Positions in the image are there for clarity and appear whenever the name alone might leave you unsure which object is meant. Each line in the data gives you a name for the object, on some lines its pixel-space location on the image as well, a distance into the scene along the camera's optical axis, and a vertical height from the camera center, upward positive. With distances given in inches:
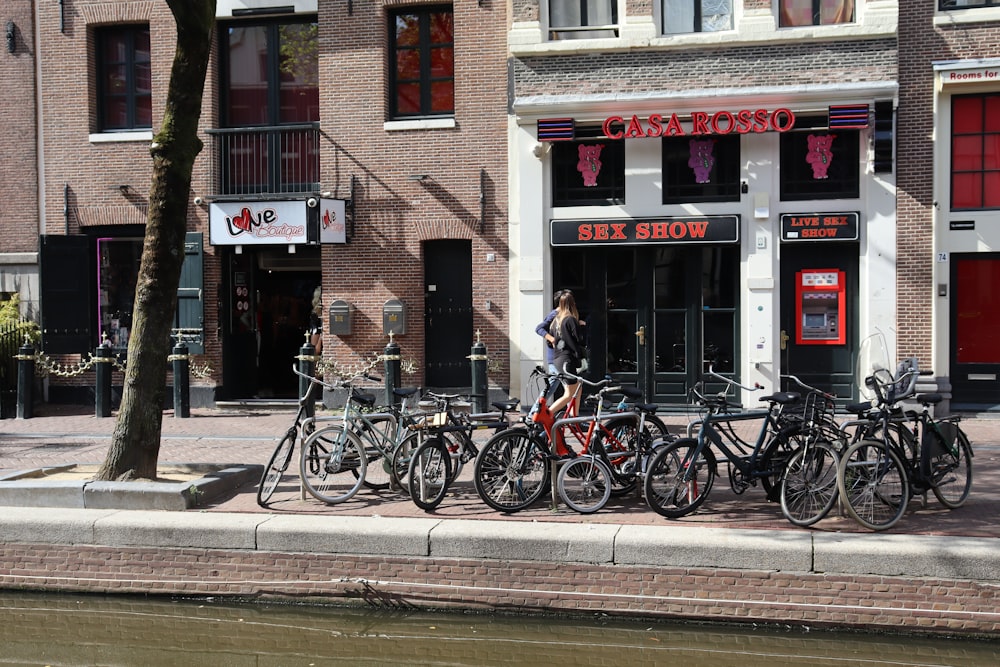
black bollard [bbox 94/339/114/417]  625.9 -42.9
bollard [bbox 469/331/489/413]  572.4 -41.9
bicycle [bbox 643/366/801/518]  317.7 -50.0
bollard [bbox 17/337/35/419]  616.4 -39.2
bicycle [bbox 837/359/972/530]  305.0 -50.1
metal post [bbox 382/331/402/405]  592.1 -32.6
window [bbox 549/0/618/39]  616.7 +189.3
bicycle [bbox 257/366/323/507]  351.6 -54.4
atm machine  598.9 +1.0
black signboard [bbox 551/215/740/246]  598.9 +50.2
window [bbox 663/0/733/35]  602.2 +184.8
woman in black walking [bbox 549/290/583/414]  435.8 -10.1
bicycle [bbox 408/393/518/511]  335.6 -49.4
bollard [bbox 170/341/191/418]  615.5 -43.4
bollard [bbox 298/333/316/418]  597.3 -28.9
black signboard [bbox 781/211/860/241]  586.6 +50.2
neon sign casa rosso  580.1 +113.4
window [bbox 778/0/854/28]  587.2 +182.2
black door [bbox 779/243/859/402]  597.9 -14.9
